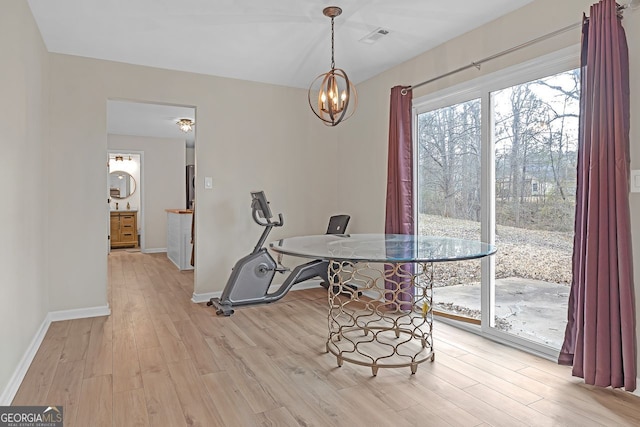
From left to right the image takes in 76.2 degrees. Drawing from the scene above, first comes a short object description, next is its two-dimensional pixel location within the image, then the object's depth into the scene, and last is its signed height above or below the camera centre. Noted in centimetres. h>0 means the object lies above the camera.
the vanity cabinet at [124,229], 834 -44
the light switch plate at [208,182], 427 +27
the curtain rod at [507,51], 241 +108
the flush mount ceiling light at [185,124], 637 +133
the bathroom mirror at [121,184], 877 +51
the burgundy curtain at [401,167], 377 +38
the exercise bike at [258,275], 384 -65
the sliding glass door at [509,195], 264 +10
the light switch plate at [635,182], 218 +14
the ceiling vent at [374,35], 319 +139
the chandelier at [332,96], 272 +76
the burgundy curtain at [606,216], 215 -4
